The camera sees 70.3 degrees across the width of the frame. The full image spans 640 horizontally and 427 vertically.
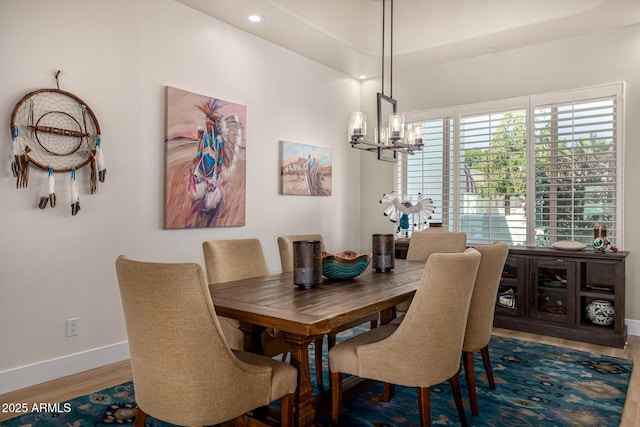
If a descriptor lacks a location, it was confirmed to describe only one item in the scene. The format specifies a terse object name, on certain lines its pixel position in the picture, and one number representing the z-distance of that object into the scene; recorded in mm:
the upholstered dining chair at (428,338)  2002
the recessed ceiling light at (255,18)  3957
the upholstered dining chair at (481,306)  2504
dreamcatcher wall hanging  2816
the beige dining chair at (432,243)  3801
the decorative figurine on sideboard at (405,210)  4949
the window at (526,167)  4289
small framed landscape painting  4773
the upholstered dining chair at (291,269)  2846
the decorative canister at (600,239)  3979
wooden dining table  1827
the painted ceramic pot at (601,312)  3918
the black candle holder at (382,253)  3086
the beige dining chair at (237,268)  2623
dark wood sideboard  3863
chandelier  3072
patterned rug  2404
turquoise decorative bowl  2646
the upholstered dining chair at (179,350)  1601
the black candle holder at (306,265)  2416
